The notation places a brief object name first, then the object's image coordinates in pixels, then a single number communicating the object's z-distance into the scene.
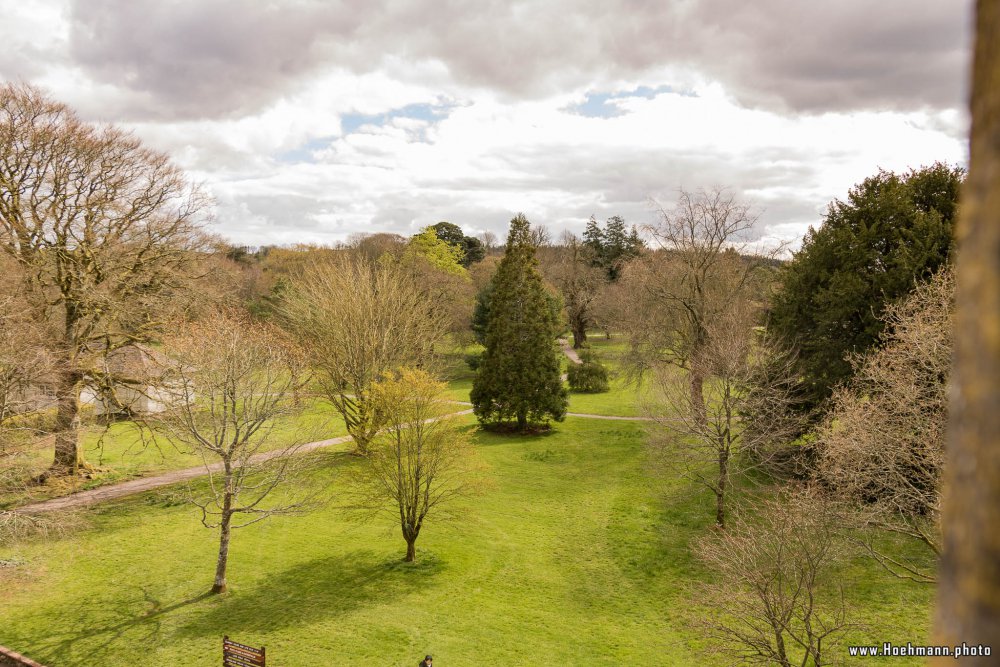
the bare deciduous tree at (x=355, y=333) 26.90
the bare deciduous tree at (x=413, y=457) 17.64
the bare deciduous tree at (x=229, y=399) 15.80
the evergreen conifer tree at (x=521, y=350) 32.16
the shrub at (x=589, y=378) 44.12
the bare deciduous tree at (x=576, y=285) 60.78
